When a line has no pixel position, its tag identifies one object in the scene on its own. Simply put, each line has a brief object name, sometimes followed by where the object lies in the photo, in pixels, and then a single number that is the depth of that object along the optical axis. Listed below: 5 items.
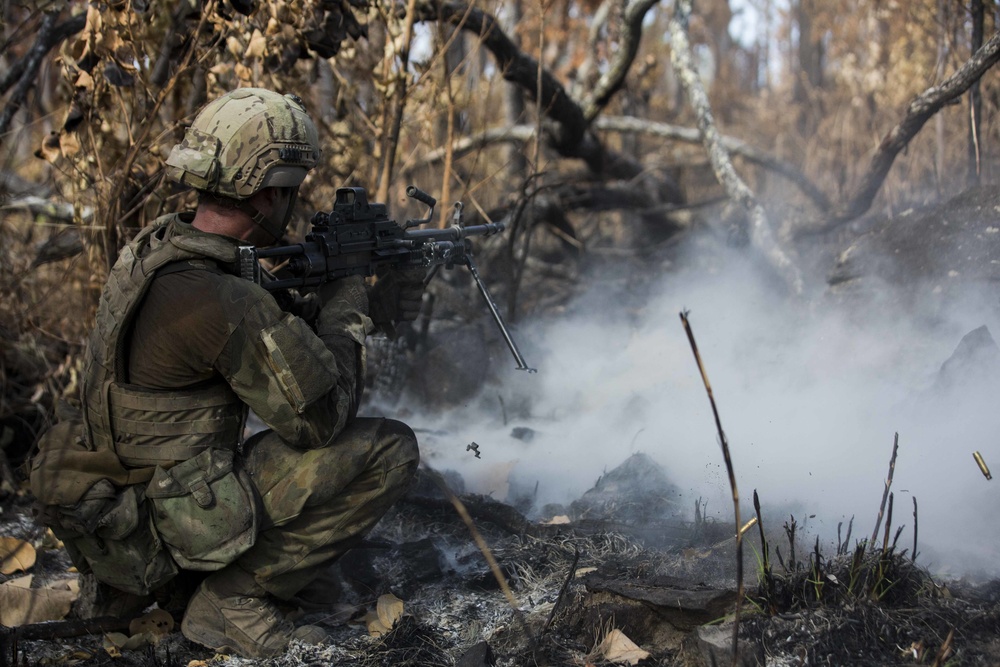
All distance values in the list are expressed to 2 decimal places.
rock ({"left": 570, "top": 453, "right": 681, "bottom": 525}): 3.52
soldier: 2.61
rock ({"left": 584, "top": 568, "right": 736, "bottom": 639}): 2.50
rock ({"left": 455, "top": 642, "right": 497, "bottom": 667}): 2.53
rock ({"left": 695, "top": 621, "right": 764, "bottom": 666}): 2.31
